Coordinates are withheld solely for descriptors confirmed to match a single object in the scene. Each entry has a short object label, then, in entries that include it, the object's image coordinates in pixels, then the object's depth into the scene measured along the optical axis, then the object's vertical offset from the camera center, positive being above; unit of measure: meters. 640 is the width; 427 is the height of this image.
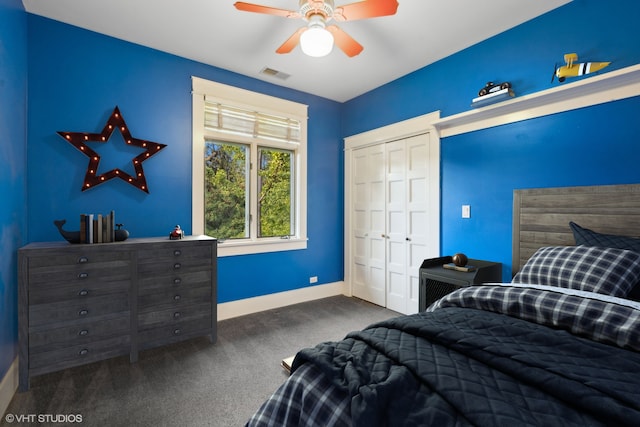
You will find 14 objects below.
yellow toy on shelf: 2.06 +1.03
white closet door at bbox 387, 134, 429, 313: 3.31 -0.08
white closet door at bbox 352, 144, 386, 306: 3.77 -0.17
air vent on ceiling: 3.30 +1.55
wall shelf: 1.98 +0.87
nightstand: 2.44 -0.55
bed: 0.79 -0.49
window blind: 3.23 +1.02
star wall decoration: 2.52 +0.54
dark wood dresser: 2.02 -0.67
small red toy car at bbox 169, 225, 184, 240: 2.65 -0.22
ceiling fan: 1.82 +1.25
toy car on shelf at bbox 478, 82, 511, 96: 2.52 +1.08
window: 3.18 +0.49
